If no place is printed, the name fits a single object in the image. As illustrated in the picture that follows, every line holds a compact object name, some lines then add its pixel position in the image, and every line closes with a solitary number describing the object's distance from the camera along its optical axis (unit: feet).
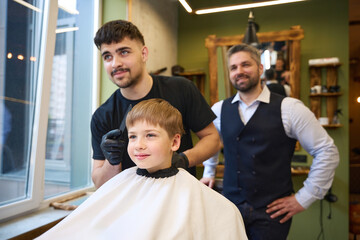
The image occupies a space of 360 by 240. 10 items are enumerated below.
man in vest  5.91
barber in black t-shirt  4.02
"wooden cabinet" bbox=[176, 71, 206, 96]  13.38
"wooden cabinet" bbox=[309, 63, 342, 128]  11.69
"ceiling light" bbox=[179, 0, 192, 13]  8.08
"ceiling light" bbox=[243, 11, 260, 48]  10.63
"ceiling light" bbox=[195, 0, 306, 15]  8.67
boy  3.15
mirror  11.64
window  6.34
